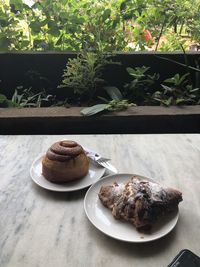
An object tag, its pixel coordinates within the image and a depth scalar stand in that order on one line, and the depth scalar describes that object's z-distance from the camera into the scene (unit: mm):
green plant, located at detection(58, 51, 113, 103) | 1779
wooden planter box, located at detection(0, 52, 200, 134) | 1563
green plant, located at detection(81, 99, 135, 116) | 1586
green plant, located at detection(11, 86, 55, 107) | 1863
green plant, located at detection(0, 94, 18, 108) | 1705
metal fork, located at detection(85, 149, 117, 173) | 965
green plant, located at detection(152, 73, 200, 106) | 1749
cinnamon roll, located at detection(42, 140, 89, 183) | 879
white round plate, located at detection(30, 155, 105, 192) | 875
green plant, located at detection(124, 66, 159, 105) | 1874
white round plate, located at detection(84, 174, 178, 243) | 709
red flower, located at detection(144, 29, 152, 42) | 2260
